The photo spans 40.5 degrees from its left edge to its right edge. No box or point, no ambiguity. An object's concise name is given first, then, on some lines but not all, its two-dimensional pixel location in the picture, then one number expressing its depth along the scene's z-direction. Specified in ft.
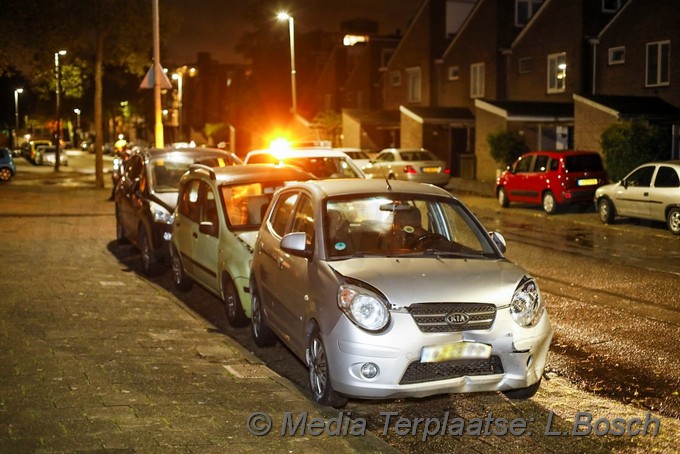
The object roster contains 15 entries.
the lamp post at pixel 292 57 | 152.97
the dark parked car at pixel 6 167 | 142.61
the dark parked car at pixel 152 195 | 44.73
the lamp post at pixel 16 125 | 278.87
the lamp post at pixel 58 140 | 172.40
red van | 78.12
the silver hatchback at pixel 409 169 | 109.40
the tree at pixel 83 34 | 108.88
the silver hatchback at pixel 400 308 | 20.68
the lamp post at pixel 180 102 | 227.79
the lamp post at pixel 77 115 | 272.80
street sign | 71.19
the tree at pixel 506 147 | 116.78
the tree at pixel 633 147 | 88.22
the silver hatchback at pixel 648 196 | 62.13
